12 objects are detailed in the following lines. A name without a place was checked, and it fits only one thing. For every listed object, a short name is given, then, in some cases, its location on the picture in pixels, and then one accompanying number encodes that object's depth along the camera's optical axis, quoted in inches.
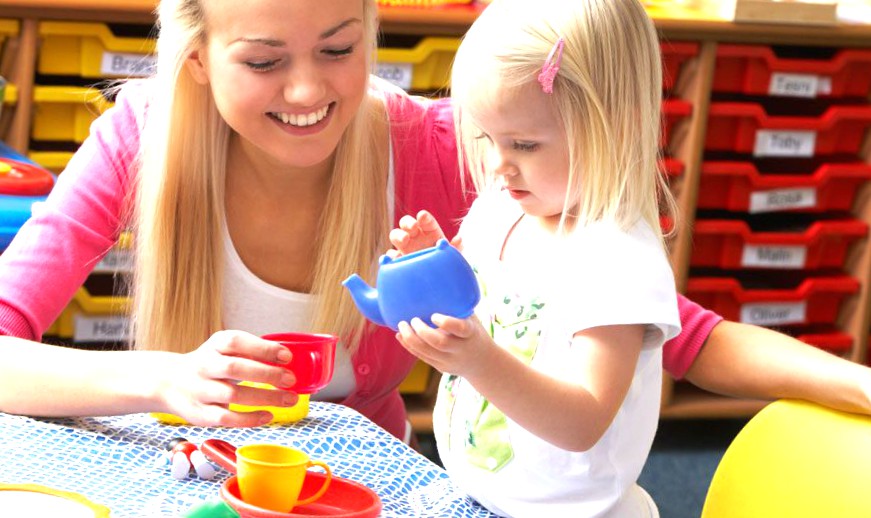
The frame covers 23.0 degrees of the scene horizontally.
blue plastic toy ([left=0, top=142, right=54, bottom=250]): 79.6
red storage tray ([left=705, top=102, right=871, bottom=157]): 111.9
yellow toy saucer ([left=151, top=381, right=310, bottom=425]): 69.8
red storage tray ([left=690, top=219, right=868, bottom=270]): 113.2
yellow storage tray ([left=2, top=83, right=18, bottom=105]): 98.5
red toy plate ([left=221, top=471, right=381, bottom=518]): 63.1
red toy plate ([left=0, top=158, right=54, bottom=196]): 81.7
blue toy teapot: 58.9
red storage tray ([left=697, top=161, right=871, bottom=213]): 112.4
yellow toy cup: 63.1
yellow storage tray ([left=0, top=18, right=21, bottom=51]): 97.6
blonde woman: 69.6
